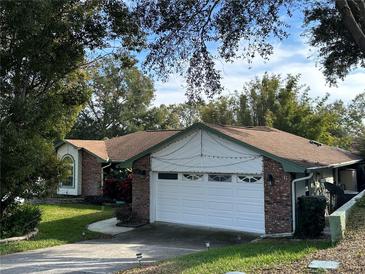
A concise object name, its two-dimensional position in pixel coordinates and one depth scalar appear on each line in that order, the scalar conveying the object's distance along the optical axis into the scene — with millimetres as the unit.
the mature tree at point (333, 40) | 16266
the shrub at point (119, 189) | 25162
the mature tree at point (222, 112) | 45188
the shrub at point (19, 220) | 14516
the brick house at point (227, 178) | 15086
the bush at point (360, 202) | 13611
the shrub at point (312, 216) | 13227
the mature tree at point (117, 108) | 49719
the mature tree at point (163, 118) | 50531
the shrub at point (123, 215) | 18234
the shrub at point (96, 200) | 25469
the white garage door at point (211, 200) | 15797
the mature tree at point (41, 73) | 12875
